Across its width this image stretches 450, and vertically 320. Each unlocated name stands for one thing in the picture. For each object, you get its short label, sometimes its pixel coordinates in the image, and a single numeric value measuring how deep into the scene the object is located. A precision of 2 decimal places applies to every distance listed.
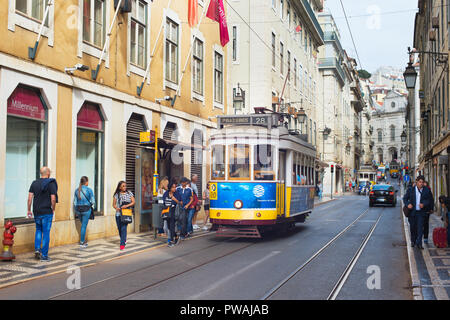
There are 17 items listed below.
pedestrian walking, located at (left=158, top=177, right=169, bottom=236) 15.33
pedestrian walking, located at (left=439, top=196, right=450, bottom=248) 11.92
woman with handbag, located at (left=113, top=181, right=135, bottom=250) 12.13
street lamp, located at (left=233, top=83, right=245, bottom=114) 21.39
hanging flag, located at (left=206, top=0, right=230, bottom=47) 19.08
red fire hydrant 10.16
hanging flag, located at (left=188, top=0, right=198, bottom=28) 18.83
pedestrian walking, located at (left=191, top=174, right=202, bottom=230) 17.08
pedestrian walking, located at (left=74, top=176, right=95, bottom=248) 12.65
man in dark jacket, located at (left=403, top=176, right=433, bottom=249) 12.31
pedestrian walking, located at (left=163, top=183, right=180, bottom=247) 13.29
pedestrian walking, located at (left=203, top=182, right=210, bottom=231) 18.28
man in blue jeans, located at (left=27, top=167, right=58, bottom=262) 10.48
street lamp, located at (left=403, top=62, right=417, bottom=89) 16.38
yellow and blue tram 13.55
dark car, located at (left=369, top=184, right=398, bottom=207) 34.44
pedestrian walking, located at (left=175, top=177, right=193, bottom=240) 13.81
